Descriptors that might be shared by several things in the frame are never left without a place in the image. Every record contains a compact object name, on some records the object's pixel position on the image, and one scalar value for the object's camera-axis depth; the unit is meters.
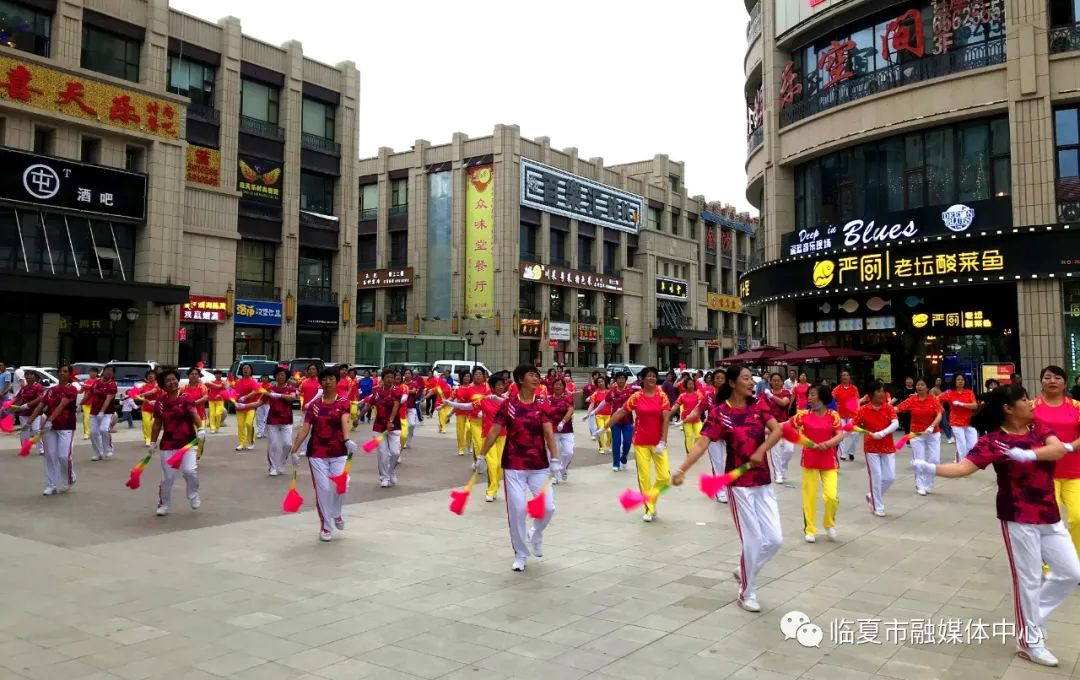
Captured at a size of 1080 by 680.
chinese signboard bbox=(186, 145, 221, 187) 35.84
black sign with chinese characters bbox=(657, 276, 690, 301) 61.99
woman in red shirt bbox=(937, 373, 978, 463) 12.98
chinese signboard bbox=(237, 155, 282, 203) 38.03
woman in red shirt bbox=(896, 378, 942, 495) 11.58
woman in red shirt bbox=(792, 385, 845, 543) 8.69
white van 32.72
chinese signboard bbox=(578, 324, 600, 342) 54.94
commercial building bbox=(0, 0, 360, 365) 29.98
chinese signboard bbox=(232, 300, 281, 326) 37.31
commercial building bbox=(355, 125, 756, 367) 49.44
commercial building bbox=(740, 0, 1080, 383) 20.80
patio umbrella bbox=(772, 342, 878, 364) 22.15
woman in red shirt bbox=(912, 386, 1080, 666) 5.07
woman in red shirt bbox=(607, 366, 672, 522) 10.55
